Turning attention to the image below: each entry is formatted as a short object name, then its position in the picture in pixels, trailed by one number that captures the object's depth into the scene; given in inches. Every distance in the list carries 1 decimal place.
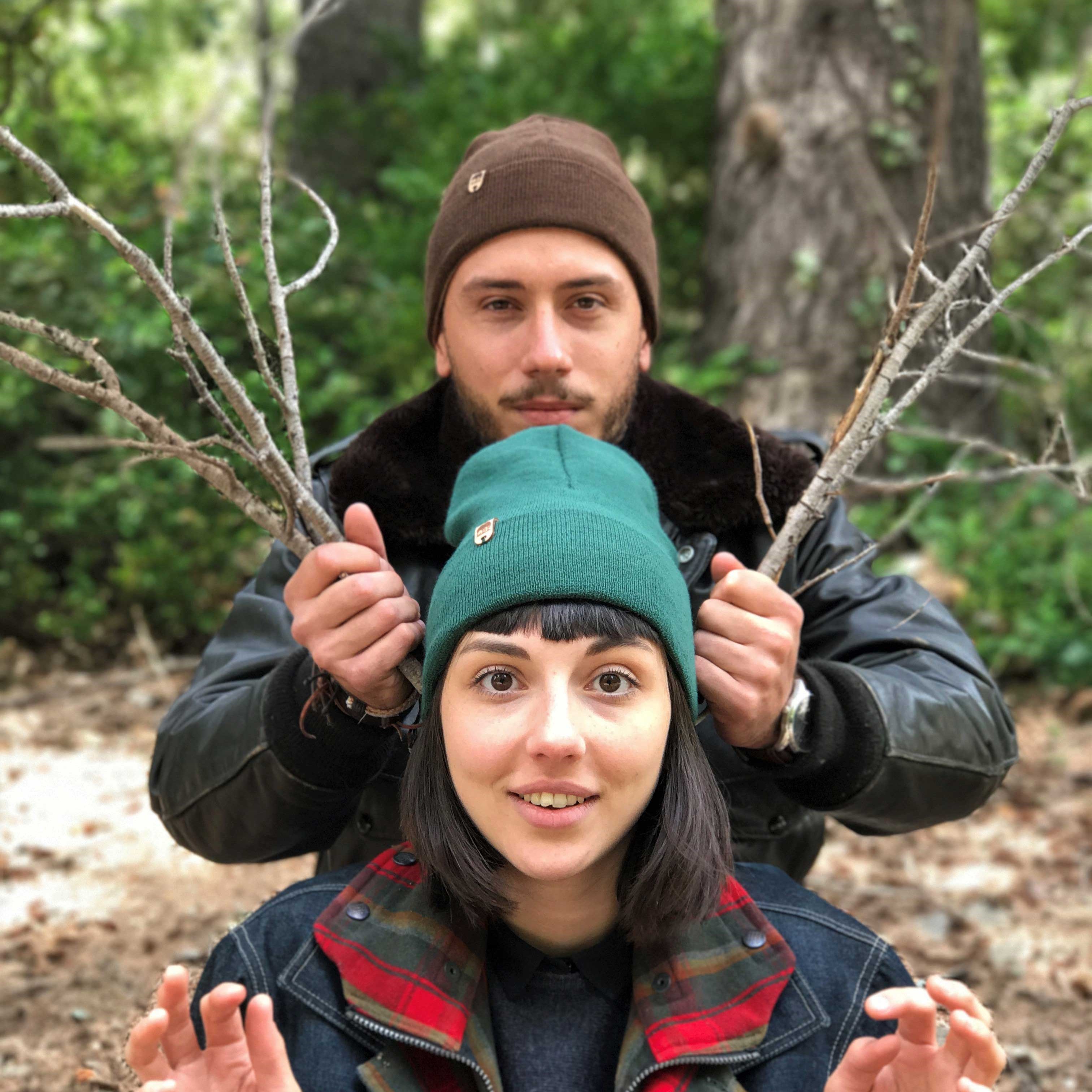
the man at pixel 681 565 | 80.0
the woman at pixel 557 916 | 65.7
